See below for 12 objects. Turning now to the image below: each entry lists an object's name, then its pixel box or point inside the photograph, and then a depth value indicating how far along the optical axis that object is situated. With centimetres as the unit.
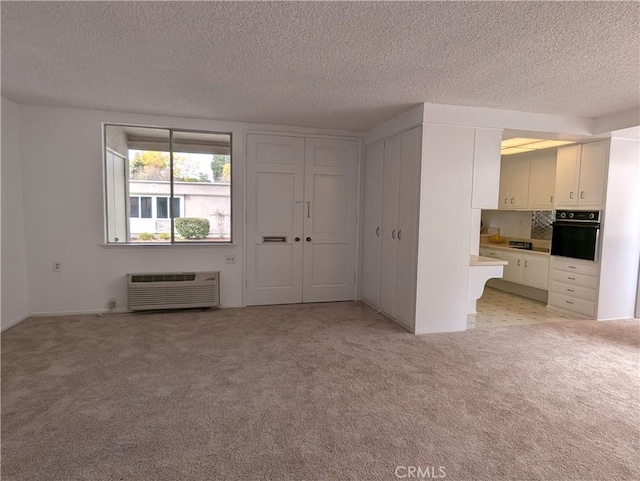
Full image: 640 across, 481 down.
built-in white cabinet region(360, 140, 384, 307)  475
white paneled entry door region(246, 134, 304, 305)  483
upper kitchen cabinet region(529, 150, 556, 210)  536
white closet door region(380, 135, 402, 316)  432
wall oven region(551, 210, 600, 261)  449
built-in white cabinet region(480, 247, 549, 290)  528
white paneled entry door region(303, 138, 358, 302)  505
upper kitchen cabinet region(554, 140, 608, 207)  447
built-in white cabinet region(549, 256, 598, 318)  456
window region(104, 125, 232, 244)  451
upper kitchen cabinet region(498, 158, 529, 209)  584
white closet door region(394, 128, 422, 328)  388
